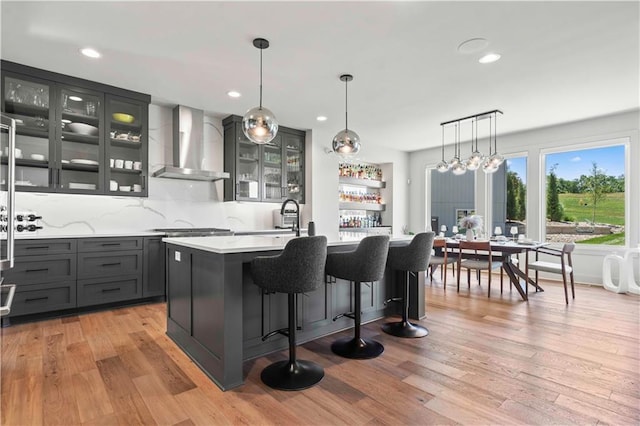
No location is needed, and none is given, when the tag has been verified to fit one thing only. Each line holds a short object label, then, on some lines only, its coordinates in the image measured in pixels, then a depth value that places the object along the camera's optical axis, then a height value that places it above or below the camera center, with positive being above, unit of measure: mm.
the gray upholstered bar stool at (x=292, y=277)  2143 -410
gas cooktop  4289 -250
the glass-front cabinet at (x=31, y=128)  3576 +924
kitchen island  2170 -720
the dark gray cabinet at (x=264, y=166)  5211 +788
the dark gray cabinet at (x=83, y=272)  3359 -642
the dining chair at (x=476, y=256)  4594 -611
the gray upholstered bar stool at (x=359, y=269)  2574 -430
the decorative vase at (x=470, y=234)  5258 -308
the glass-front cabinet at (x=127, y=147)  4176 +850
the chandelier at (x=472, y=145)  5000 +1307
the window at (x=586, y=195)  5398 +330
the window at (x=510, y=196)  6371 +351
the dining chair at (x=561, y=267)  4306 -689
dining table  4511 -489
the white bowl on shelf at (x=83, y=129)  3945 +987
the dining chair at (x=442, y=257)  5089 -674
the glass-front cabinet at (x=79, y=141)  3850 +852
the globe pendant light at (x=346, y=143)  3500 +728
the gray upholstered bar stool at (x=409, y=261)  3078 -434
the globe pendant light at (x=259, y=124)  2867 +760
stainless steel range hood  4699 +976
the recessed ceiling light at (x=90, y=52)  3166 +1520
